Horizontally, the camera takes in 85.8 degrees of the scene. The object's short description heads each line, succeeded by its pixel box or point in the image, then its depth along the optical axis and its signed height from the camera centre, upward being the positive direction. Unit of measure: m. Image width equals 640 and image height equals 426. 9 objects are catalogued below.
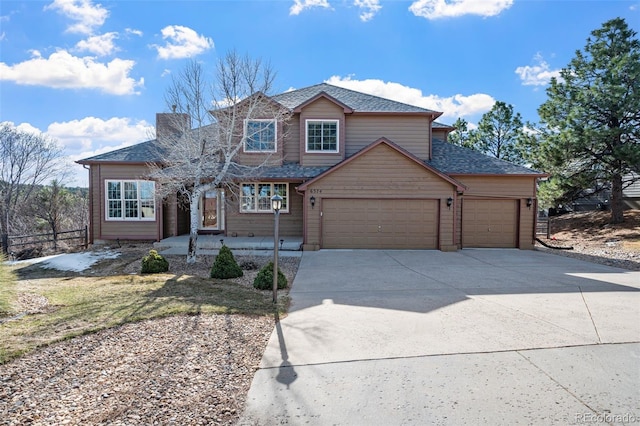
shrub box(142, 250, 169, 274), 9.29 -1.67
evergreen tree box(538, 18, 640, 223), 16.59 +4.49
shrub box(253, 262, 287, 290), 7.60 -1.70
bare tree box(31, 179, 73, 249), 21.66 -0.14
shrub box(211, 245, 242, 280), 8.74 -1.65
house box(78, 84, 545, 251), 13.55 +0.55
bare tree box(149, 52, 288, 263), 10.67 +2.37
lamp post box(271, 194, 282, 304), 6.35 -0.73
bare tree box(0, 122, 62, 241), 21.47 +2.23
